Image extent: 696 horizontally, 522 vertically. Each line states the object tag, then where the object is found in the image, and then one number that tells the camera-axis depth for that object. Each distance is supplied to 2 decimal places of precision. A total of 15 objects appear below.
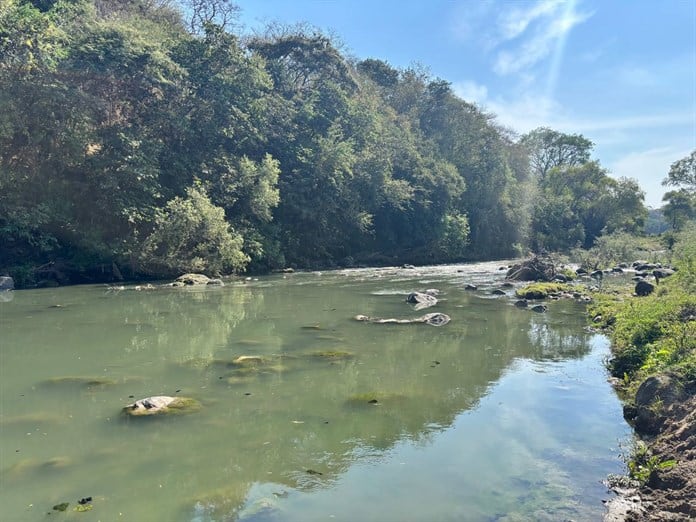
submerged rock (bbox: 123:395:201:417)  6.86
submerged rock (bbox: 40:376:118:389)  8.16
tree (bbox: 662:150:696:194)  59.31
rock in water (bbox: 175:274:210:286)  23.53
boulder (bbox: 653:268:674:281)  20.90
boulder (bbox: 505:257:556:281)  25.14
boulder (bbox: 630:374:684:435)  6.31
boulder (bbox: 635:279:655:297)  16.58
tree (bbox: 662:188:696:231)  58.81
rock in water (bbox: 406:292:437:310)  17.21
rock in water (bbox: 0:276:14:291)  20.94
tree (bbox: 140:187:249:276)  24.36
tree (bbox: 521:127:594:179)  77.06
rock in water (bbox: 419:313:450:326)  13.76
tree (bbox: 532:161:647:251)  56.44
